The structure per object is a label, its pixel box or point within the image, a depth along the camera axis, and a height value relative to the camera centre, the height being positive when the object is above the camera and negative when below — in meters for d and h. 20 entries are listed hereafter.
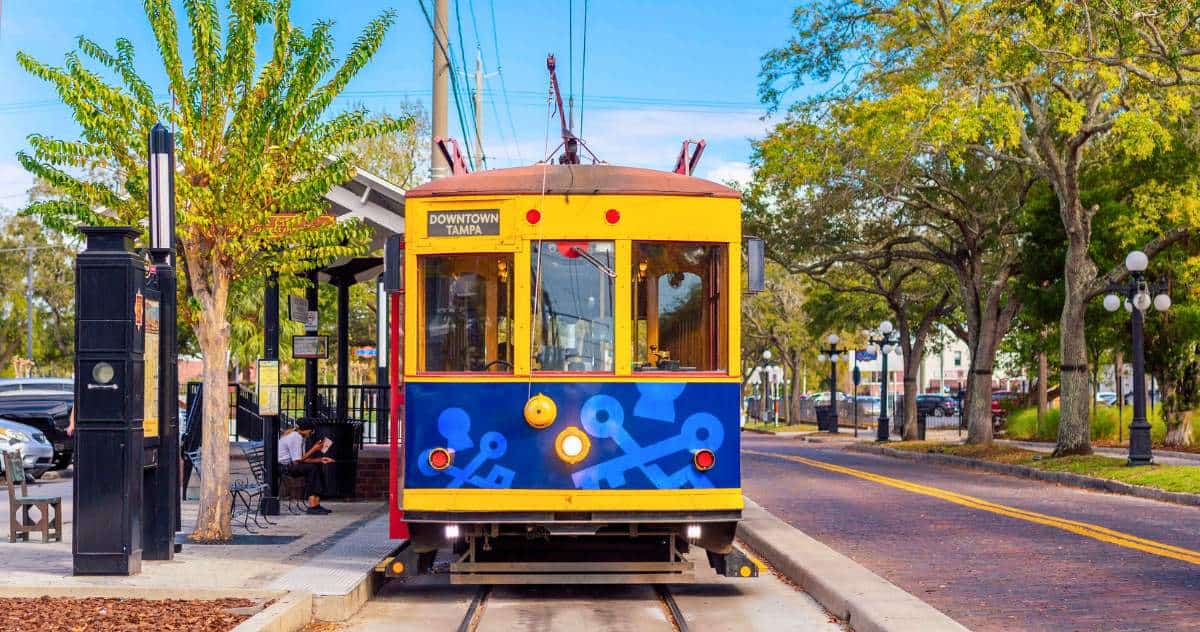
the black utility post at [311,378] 20.06 -0.01
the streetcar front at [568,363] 11.00 +0.10
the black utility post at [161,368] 12.38 +0.09
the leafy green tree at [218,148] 13.59 +2.20
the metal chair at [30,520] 14.24 -1.41
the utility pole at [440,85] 18.78 +3.87
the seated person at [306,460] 18.47 -1.08
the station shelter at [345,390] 18.31 -0.19
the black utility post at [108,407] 11.33 -0.23
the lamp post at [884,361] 46.39 +0.46
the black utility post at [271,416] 17.08 -0.46
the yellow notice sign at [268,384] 16.52 -0.08
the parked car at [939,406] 76.16 -1.66
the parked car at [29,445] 25.16 -1.16
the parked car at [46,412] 29.03 -0.67
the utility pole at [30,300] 58.74 +3.20
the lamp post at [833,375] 55.91 -0.01
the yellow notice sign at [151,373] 12.20 +0.04
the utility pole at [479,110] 25.16 +4.82
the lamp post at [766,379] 71.56 -0.20
